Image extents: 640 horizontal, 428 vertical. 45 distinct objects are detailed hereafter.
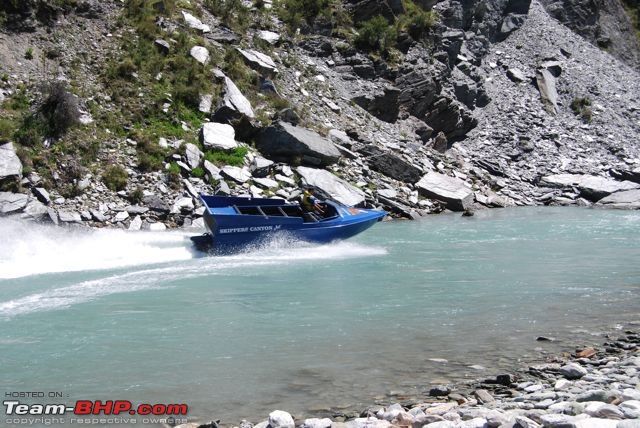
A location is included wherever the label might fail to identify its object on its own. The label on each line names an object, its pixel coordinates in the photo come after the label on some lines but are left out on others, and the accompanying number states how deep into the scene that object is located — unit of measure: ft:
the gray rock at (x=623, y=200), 104.17
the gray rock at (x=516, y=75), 149.79
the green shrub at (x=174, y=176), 77.00
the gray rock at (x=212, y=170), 79.51
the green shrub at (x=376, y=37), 127.34
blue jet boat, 54.34
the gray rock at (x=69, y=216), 65.47
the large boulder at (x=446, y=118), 125.08
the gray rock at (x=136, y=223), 68.80
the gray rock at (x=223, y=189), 77.15
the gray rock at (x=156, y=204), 72.33
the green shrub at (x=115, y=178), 73.77
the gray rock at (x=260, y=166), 83.15
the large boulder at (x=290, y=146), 88.22
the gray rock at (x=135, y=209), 70.90
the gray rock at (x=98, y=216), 68.39
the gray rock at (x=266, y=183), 81.46
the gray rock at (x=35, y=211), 62.85
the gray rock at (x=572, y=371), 24.12
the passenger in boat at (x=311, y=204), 61.36
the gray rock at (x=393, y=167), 96.81
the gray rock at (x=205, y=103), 89.81
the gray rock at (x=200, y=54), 96.74
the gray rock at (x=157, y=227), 68.90
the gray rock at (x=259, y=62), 104.88
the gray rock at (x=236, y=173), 80.12
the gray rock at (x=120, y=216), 69.00
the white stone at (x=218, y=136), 84.17
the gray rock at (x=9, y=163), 66.64
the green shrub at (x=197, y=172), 79.13
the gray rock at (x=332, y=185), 83.76
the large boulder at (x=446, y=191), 96.02
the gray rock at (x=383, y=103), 115.85
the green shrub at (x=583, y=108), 142.61
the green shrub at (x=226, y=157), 82.84
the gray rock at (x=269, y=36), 116.97
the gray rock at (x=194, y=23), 106.83
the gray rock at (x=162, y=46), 95.76
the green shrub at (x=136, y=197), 73.10
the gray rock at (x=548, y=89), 142.72
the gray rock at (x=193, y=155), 80.12
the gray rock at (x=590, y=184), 110.22
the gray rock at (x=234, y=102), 90.07
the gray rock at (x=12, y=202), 61.93
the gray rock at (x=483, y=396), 21.83
